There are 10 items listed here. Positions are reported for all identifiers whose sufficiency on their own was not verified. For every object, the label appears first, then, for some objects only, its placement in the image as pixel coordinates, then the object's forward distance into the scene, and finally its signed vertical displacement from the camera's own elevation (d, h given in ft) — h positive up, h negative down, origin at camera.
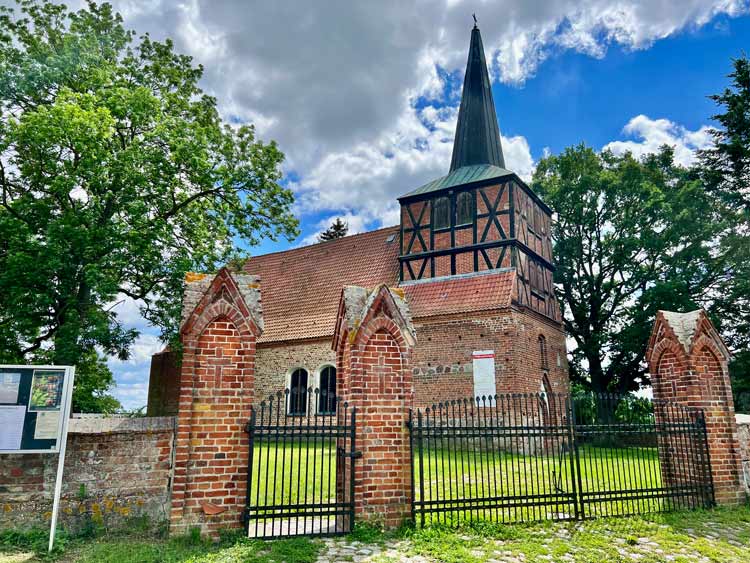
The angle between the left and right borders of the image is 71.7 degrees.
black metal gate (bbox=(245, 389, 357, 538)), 18.92 -3.33
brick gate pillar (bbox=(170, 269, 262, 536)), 18.38 +0.35
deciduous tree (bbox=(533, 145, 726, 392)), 72.39 +23.32
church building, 56.65 +15.06
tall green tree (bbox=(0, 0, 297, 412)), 35.99 +17.84
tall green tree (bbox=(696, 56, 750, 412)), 68.80 +29.81
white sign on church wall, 54.85 +3.96
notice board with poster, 17.08 +0.10
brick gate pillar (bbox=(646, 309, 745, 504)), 26.32 +1.43
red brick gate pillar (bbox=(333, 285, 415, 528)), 20.33 +0.82
